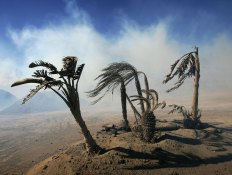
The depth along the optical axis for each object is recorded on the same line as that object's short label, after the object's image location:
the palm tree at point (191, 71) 9.70
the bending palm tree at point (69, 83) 6.01
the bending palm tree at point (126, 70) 8.03
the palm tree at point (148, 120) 7.31
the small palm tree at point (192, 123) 9.21
